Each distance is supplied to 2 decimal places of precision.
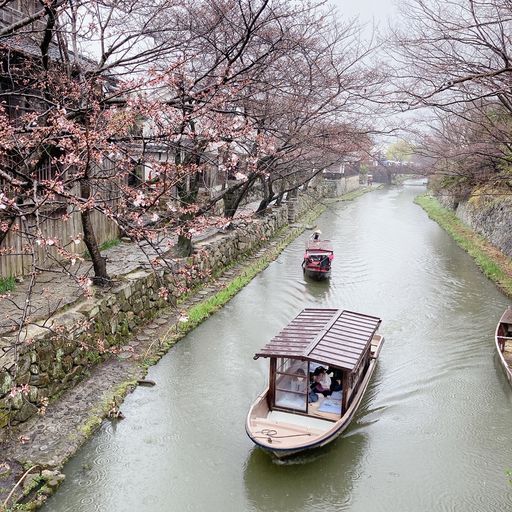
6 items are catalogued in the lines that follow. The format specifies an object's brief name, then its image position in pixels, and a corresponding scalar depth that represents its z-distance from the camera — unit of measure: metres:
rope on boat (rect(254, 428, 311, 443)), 8.69
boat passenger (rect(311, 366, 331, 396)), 9.91
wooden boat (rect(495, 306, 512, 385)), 11.93
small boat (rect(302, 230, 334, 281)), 19.53
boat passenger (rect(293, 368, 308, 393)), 9.72
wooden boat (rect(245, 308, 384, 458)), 8.76
